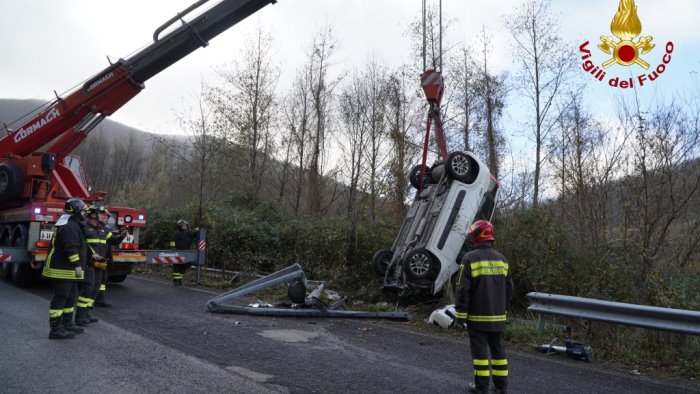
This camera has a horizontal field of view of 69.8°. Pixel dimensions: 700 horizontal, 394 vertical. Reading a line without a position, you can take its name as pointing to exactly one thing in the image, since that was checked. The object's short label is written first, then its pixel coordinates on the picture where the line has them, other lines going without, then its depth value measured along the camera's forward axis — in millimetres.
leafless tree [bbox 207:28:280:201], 22392
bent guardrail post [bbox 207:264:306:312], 8633
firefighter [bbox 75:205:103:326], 7129
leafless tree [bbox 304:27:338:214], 22922
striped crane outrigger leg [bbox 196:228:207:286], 12398
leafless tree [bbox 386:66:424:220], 16344
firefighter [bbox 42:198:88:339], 6348
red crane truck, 10336
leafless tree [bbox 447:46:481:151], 20984
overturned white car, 8367
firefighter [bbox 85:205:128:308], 7630
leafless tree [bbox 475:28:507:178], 21266
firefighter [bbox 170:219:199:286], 13352
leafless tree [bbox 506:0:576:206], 19531
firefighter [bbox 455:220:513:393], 4523
